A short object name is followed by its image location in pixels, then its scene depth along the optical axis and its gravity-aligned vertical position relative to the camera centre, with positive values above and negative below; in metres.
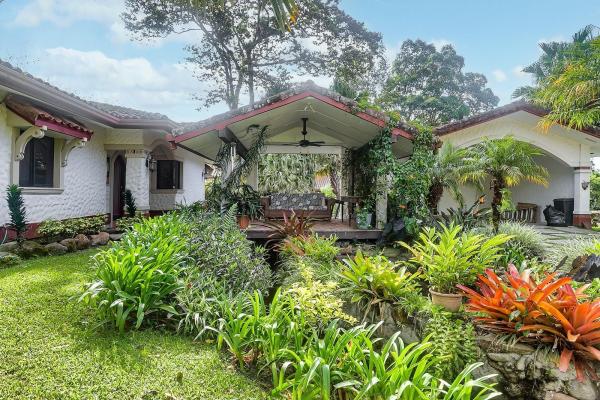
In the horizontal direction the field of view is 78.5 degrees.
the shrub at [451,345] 3.61 -1.51
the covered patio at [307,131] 7.68 +1.60
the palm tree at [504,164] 7.29 +0.67
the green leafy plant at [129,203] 11.52 -0.44
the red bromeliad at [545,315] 3.19 -1.09
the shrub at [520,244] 5.84 -0.80
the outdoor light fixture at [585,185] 12.20 +0.48
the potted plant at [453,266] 4.36 -0.86
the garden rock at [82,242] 8.18 -1.22
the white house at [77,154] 7.51 +0.95
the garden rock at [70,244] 7.83 -1.21
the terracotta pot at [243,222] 8.62 -0.72
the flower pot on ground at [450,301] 4.29 -1.22
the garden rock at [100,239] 8.82 -1.24
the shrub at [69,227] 8.31 -0.96
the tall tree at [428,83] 28.16 +9.15
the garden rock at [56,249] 7.47 -1.27
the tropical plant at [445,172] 8.32 +0.56
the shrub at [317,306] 3.73 -1.16
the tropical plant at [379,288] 4.43 -1.16
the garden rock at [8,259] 6.19 -1.26
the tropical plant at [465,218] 7.19 -0.44
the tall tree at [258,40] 17.80 +7.81
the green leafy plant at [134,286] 3.57 -0.99
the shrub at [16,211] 7.27 -0.50
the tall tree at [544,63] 16.30 +6.25
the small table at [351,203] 9.43 -0.24
